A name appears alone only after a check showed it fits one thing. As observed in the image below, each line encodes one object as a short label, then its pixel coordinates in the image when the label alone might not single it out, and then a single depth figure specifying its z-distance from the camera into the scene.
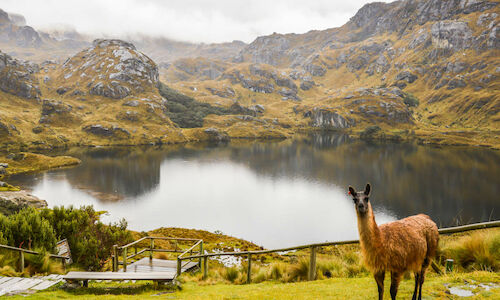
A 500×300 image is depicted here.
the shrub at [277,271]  12.33
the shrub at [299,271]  11.52
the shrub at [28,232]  15.39
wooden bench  10.22
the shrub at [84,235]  18.31
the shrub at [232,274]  13.52
